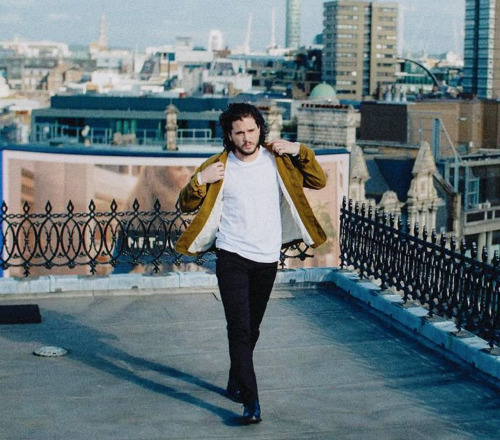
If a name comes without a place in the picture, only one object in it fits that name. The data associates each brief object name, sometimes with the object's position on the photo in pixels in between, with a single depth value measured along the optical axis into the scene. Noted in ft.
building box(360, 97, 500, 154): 271.69
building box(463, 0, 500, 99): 540.93
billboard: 56.24
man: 22.02
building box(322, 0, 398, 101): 631.56
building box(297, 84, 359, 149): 244.42
